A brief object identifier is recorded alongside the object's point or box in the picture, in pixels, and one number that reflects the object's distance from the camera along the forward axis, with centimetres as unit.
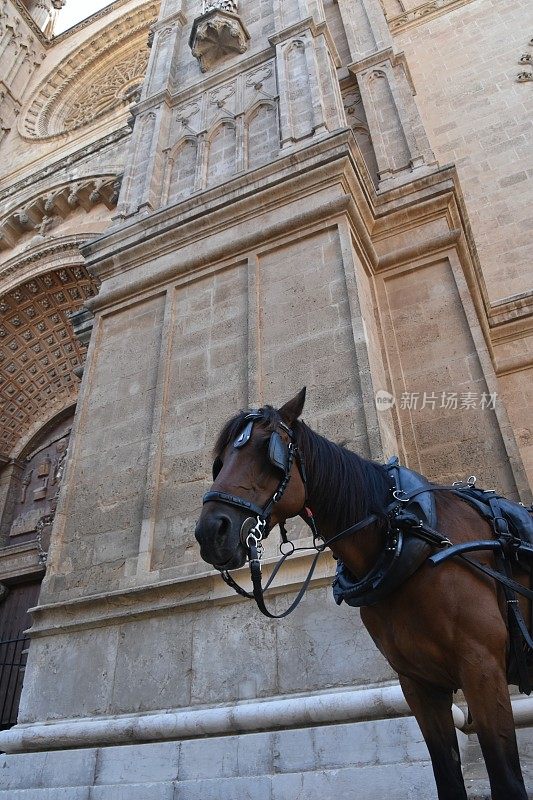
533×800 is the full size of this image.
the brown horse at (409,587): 210
